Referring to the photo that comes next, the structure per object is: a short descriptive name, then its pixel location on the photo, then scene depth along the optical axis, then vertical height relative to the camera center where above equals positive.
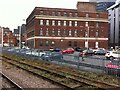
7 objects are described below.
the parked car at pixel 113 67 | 10.86 -1.66
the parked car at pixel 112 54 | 23.72 -1.59
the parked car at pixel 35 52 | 22.06 -1.25
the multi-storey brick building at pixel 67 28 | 49.06 +5.43
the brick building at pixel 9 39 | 83.34 +2.96
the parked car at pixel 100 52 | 34.94 -1.78
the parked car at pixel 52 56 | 17.73 -1.42
